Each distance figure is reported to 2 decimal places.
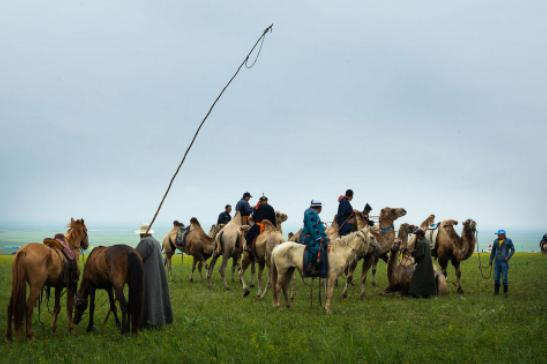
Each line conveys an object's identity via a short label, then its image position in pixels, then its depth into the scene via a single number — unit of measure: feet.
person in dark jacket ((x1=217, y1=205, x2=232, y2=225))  81.82
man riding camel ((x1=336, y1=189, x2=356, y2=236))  62.23
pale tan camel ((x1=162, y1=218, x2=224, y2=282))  73.61
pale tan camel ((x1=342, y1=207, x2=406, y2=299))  59.77
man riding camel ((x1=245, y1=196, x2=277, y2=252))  60.80
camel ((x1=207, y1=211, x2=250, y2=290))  66.08
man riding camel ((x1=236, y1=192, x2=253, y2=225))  65.92
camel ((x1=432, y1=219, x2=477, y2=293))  63.41
